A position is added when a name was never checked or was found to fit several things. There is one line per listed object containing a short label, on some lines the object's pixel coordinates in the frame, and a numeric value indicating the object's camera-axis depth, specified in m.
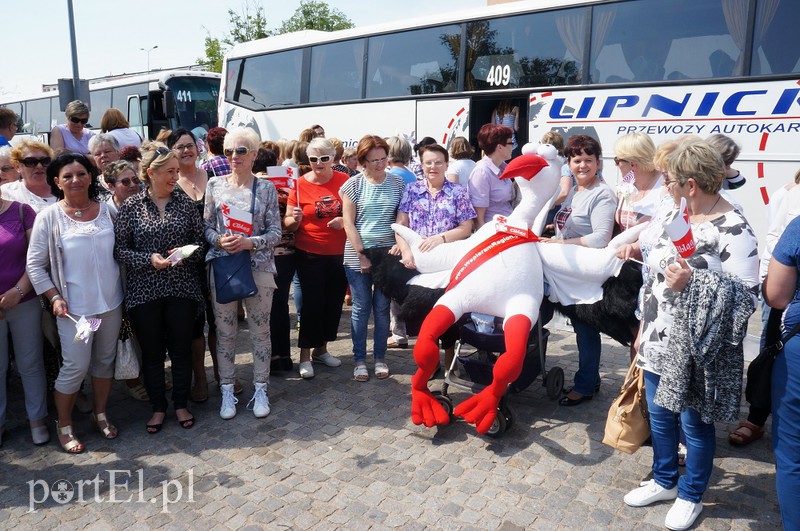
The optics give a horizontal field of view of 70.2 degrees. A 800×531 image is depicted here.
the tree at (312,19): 31.53
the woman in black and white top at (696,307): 2.65
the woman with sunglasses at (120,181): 4.35
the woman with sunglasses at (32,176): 4.27
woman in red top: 4.85
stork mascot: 3.68
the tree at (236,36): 29.16
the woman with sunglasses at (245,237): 4.14
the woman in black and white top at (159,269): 3.95
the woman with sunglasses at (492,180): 5.09
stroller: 3.94
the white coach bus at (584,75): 6.90
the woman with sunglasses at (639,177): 4.01
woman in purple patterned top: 4.50
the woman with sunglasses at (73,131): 6.84
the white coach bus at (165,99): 18.12
